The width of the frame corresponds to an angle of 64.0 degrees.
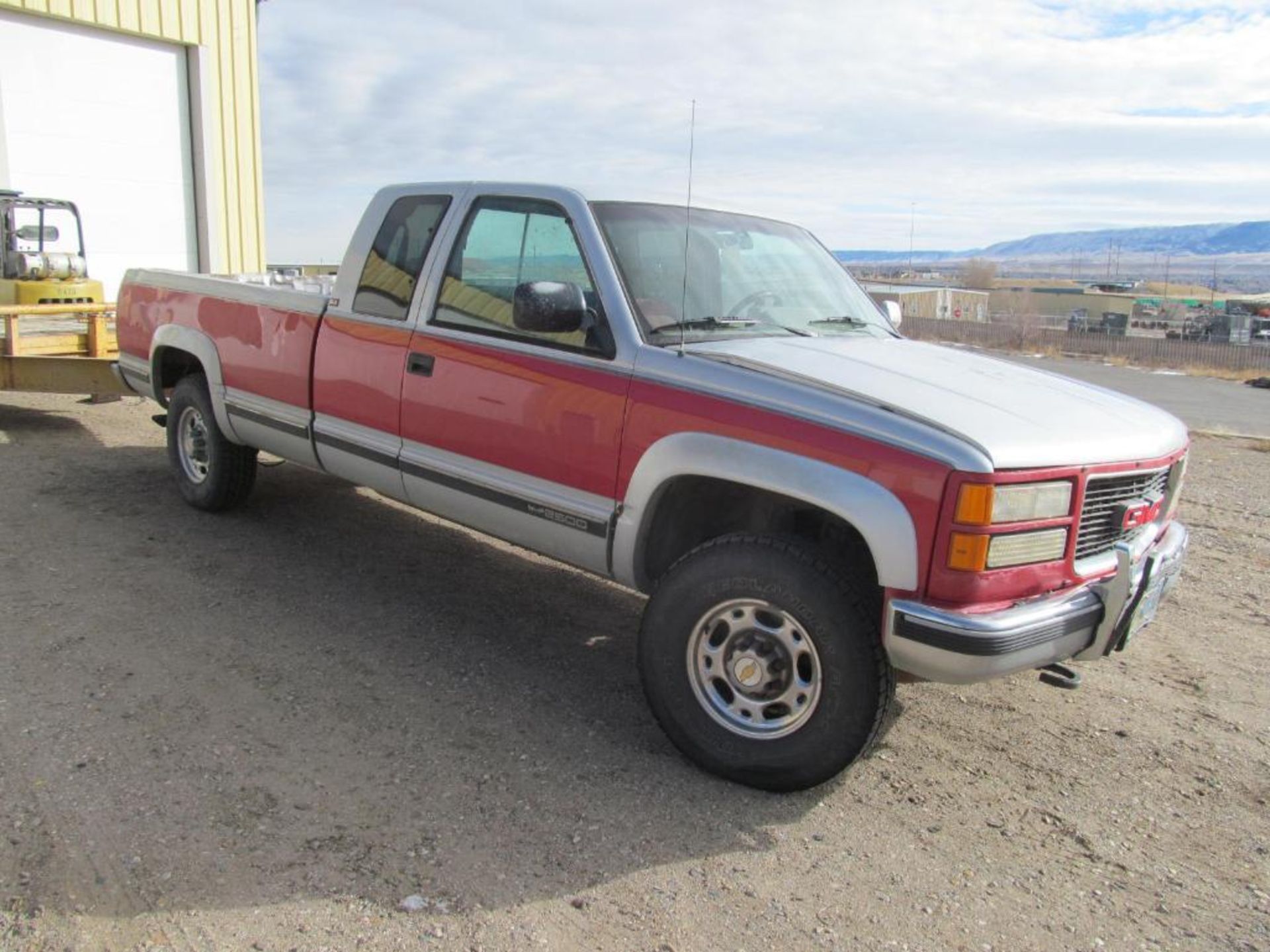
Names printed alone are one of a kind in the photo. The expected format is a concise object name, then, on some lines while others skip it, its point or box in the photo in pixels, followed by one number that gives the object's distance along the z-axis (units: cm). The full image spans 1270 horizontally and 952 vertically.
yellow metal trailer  786
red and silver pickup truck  303
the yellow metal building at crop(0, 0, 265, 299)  1354
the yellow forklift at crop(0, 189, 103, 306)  994
